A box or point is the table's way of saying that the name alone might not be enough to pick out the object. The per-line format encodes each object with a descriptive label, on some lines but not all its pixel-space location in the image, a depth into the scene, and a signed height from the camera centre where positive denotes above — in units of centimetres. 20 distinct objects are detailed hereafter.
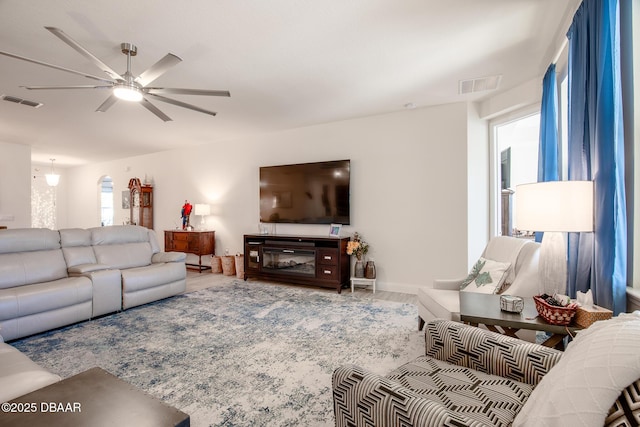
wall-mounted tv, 477 +32
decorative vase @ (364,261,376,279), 447 -86
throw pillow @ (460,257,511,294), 243 -55
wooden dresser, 602 -58
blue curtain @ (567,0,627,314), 158 +32
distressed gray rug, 185 -113
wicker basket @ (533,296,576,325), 161 -55
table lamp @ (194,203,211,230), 608 +6
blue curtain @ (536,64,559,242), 265 +70
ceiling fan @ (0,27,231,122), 226 +107
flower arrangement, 448 -51
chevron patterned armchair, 89 -66
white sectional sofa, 283 -69
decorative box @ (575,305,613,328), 152 -52
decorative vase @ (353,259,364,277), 454 -84
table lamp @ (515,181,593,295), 169 -3
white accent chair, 223 -54
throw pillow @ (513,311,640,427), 69 -41
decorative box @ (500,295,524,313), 184 -56
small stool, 443 -101
